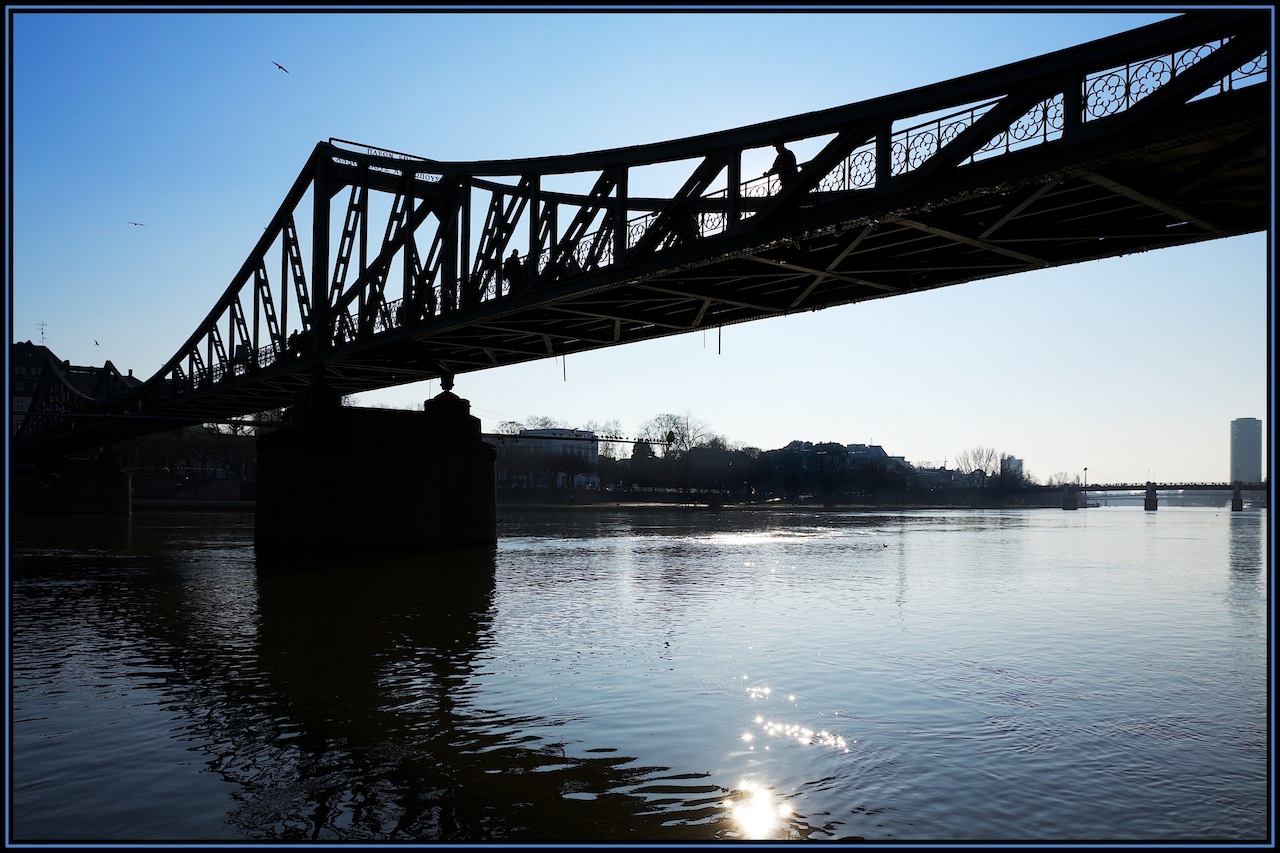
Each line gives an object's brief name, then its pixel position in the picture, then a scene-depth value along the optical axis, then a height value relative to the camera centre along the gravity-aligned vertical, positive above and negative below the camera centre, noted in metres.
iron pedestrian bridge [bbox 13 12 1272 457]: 16.69 +5.08
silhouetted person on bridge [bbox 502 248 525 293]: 32.34 +5.69
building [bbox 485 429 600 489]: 135.88 -3.03
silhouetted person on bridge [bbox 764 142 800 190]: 22.22 +6.33
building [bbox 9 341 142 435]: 136.75 +10.16
